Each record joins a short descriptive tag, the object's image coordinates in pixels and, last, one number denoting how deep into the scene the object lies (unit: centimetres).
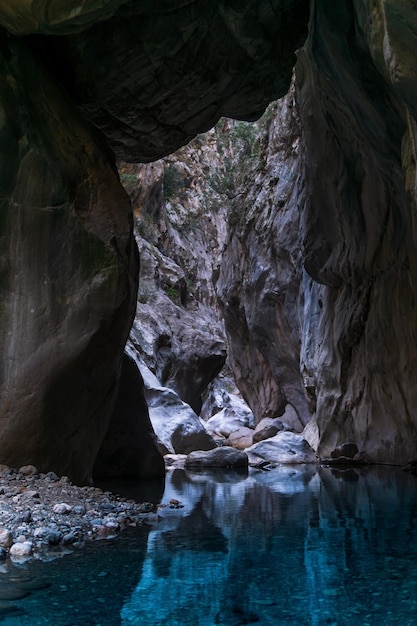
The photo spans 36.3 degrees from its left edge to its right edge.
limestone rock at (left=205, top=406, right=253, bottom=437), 3250
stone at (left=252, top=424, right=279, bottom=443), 2427
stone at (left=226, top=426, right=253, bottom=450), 2681
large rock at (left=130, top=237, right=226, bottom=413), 2956
